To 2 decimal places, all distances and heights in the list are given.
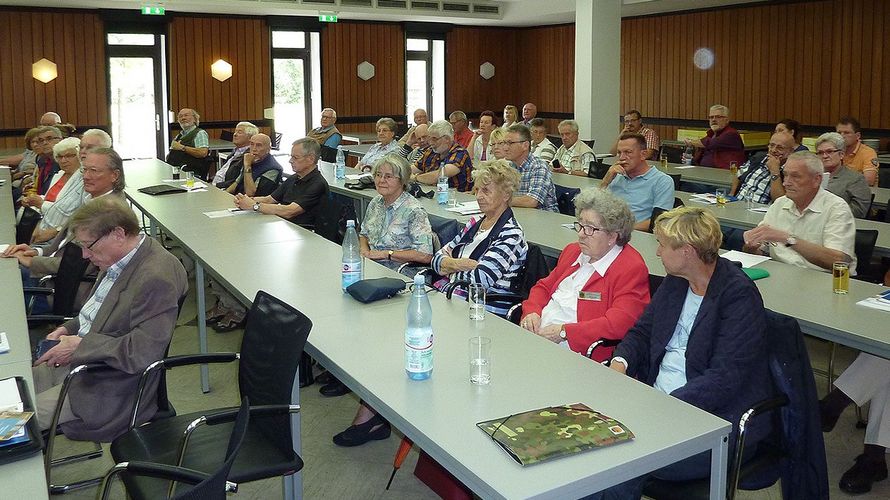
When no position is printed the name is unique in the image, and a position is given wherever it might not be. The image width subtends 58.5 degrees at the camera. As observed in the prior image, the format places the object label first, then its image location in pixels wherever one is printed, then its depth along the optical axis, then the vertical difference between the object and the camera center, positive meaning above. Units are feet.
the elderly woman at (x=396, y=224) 16.21 -1.34
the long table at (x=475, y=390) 6.67 -2.41
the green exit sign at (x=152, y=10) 41.19 +7.79
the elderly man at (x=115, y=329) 10.16 -2.20
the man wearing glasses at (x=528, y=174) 20.48 -0.40
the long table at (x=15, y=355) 6.56 -2.37
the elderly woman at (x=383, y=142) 31.86 +0.72
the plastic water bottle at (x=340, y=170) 26.76 -0.34
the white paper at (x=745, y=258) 13.79 -1.75
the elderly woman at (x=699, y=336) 8.75 -2.07
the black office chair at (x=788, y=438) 8.39 -2.98
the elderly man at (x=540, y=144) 31.89 +0.61
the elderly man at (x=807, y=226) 13.75 -1.23
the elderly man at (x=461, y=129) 35.70 +1.39
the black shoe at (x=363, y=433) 13.39 -4.61
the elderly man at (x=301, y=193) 19.95 -0.84
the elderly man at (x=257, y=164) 24.34 -0.11
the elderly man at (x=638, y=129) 35.32 +1.34
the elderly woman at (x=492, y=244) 13.60 -1.48
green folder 6.81 -2.44
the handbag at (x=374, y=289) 11.64 -1.90
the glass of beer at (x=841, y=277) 11.86 -1.78
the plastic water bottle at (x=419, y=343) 8.47 -1.95
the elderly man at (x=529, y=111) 41.91 +2.52
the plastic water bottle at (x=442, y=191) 20.57 -0.82
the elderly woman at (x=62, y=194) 19.07 -0.82
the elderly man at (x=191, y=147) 34.73 +0.63
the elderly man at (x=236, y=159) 27.09 +0.05
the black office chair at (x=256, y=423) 8.92 -3.14
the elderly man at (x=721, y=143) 32.32 +0.61
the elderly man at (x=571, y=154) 30.63 +0.20
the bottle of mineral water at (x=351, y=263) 12.17 -1.57
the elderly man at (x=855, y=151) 26.76 +0.23
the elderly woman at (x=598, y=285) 11.02 -1.82
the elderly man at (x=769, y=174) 21.27 -0.43
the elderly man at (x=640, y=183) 19.15 -0.59
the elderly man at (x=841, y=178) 20.17 -0.52
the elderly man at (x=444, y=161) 24.49 -0.05
